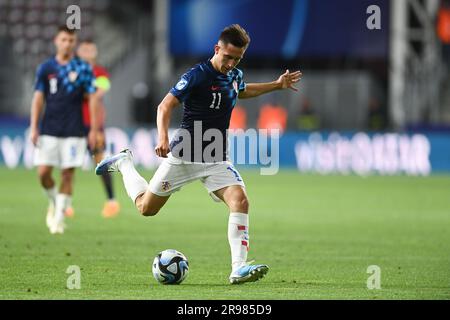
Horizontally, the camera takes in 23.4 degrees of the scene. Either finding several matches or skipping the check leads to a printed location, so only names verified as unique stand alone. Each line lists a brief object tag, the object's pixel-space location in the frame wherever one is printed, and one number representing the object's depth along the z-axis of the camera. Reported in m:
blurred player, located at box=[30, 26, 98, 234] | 12.89
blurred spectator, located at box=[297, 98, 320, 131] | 30.00
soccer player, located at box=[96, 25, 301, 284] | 8.95
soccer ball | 8.95
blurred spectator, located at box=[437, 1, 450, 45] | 29.41
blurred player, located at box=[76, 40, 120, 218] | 14.75
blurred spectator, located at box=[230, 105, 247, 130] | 30.35
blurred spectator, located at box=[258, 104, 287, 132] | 30.43
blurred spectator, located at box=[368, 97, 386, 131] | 28.55
